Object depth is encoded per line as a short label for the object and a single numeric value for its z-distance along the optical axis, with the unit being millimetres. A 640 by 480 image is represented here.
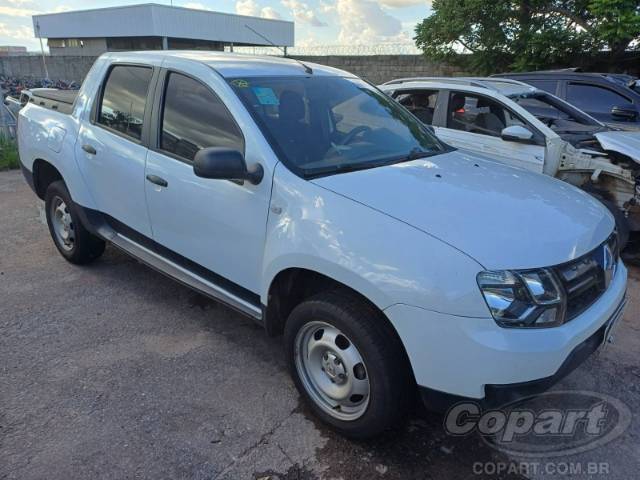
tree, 11453
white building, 43156
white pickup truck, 2088
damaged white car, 4980
